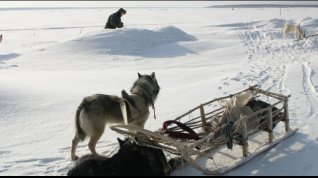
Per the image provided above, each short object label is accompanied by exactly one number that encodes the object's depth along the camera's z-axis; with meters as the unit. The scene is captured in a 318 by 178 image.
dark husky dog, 3.59
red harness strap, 4.56
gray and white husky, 4.64
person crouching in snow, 18.05
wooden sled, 4.14
